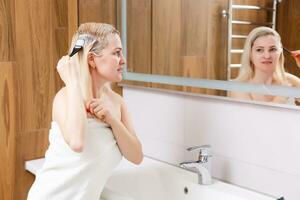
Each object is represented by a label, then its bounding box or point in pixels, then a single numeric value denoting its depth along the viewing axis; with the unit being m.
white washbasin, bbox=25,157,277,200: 1.49
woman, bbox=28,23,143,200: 1.27
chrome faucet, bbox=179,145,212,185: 1.49
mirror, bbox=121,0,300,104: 1.37
